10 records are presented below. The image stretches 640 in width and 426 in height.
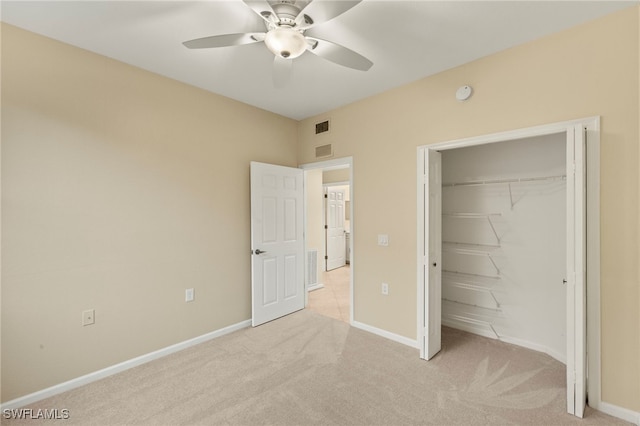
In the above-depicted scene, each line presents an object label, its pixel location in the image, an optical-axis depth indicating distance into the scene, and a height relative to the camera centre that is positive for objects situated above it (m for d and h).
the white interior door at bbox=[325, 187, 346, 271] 6.57 -0.45
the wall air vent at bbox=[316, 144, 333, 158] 3.65 +0.77
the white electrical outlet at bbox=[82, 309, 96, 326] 2.32 -0.87
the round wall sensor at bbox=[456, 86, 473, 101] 2.54 +1.04
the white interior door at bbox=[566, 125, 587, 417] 1.90 -0.42
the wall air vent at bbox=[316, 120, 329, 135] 3.70 +1.09
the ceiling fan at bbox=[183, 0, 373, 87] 1.53 +1.06
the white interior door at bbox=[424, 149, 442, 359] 2.64 -0.43
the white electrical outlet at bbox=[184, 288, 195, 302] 2.95 -0.88
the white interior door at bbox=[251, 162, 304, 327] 3.46 -0.41
